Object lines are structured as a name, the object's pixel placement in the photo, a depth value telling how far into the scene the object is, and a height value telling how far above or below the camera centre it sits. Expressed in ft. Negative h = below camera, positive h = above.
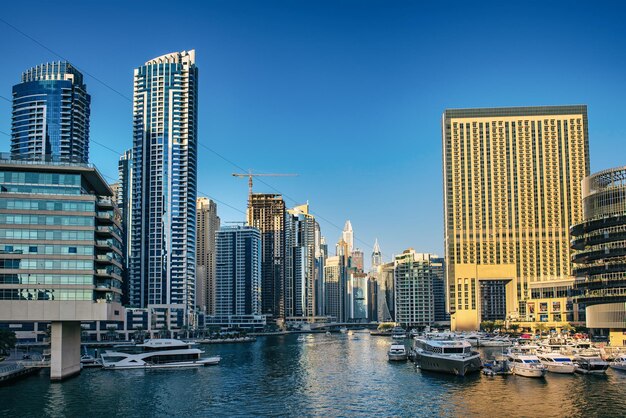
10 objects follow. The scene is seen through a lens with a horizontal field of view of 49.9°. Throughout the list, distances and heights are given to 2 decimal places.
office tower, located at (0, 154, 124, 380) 334.65 +15.30
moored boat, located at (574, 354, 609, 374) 365.20 -49.79
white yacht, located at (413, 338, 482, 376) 371.76 -46.37
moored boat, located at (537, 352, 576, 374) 369.09 -49.04
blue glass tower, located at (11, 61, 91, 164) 345.92 +62.65
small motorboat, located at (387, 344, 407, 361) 496.23 -57.67
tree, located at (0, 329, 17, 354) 498.28 -46.56
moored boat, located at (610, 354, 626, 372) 378.26 -50.88
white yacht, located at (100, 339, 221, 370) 438.81 -52.77
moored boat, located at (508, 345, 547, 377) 352.49 -48.49
